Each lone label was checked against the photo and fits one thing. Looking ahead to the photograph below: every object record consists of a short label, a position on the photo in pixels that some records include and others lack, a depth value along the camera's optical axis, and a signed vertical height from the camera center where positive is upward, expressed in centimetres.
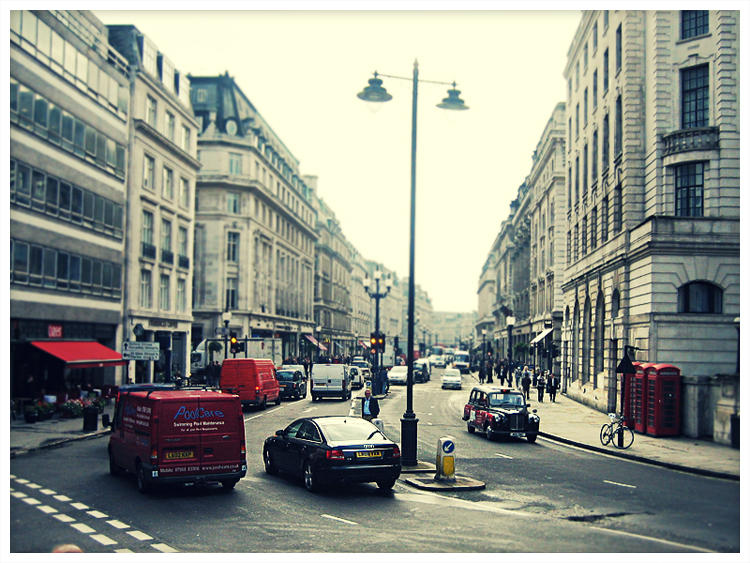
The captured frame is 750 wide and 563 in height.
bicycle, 2455 -350
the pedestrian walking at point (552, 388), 4586 -378
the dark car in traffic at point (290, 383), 4500 -371
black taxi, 2678 -322
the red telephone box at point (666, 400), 2642 -252
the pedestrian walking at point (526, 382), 4544 -343
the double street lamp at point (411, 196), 1928 +311
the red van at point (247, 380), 3747 -300
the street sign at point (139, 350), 3038 -133
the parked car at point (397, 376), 6322 -451
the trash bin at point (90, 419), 2634 -350
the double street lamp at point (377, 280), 4734 +229
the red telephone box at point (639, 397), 2769 -261
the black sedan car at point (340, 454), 1641 -289
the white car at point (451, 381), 6088 -462
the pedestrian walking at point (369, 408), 2612 -292
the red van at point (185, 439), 1600 -257
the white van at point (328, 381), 4475 -353
